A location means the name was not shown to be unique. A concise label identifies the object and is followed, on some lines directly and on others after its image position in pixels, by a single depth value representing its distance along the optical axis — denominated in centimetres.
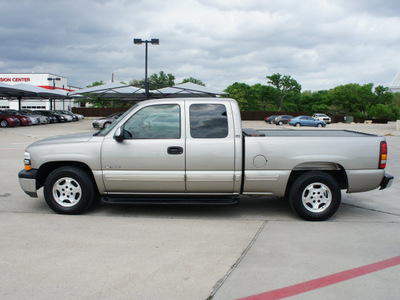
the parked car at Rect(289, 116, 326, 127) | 4412
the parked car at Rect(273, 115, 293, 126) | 4877
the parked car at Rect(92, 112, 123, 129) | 2831
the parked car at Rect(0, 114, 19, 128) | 2933
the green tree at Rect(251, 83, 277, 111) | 9308
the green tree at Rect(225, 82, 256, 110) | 8656
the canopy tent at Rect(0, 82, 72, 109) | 3020
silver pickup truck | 527
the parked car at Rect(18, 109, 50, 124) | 3419
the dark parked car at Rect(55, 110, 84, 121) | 4371
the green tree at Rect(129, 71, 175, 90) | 8662
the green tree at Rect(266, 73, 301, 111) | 9637
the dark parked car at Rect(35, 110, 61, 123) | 3936
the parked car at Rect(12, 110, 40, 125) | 3259
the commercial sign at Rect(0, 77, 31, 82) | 8300
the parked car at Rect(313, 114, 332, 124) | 5547
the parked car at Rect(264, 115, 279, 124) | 5231
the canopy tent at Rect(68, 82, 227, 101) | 2216
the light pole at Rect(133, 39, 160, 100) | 2216
